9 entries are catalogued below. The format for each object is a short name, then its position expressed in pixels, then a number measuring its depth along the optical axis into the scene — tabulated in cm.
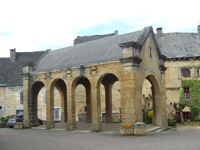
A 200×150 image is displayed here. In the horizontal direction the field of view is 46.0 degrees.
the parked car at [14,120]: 2020
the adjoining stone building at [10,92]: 2847
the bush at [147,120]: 1936
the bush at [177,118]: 2117
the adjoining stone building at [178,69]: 2534
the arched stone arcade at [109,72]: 1329
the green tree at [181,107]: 2066
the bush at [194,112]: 2344
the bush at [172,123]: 1735
